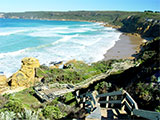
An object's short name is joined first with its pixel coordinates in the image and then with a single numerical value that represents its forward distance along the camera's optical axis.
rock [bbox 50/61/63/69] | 25.09
